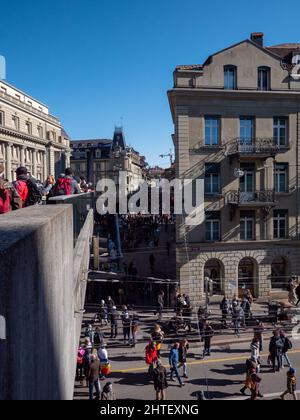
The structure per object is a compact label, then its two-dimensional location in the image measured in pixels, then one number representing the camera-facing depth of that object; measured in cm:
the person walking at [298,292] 2337
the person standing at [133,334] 1837
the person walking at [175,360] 1417
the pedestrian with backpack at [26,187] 674
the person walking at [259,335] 1530
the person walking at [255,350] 1440
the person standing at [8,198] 542
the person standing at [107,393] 1142
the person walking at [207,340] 1730
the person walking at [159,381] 1248
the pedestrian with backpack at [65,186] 841
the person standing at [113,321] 1864
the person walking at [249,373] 1283
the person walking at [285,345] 1540
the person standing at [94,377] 1250
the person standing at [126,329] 1870
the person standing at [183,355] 1484
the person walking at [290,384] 1230
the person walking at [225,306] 2036
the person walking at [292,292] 2514
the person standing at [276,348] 1527
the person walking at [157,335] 1514
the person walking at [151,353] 1441
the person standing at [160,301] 2077
